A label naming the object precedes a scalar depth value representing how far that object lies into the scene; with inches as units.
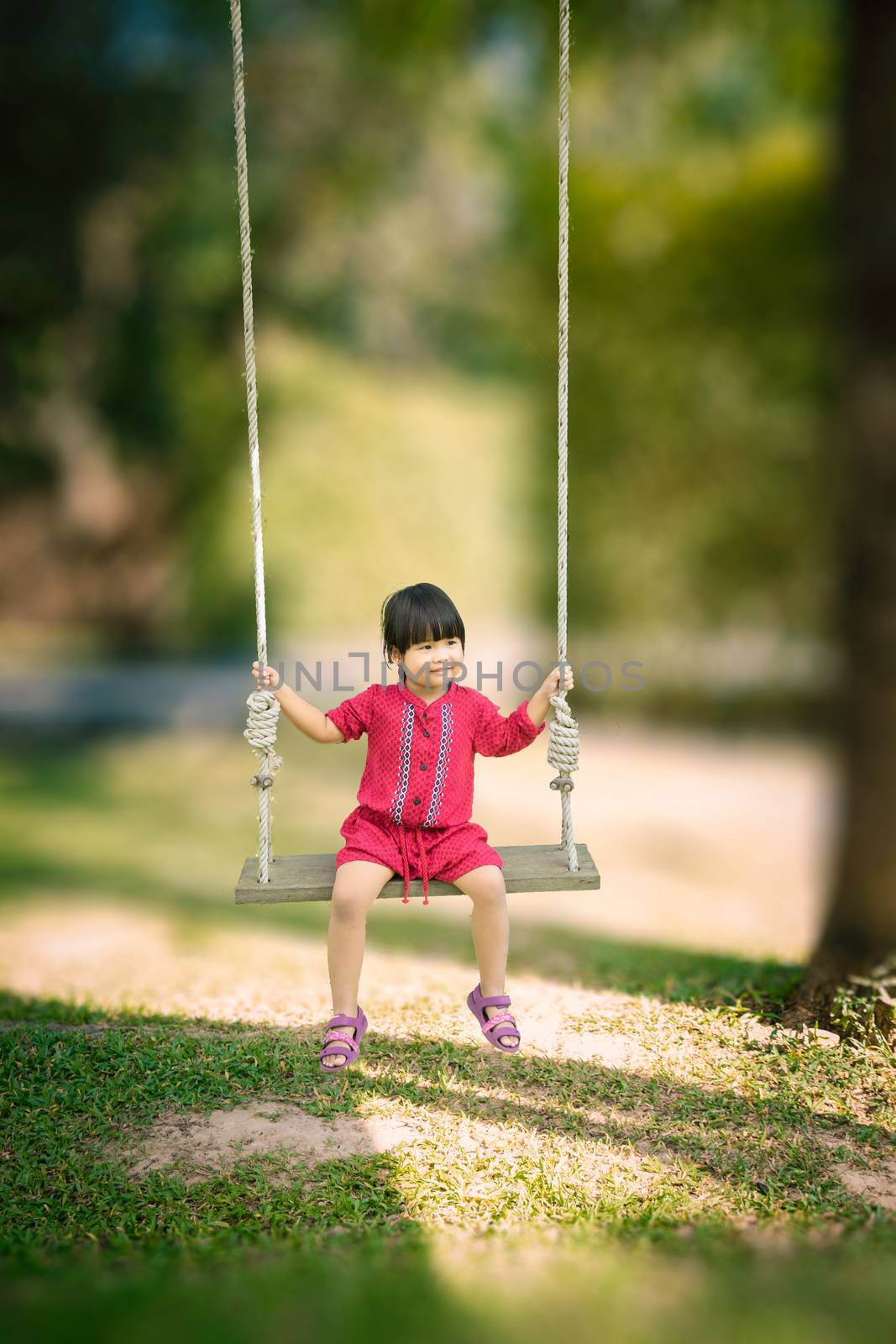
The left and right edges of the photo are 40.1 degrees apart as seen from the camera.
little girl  105.7
